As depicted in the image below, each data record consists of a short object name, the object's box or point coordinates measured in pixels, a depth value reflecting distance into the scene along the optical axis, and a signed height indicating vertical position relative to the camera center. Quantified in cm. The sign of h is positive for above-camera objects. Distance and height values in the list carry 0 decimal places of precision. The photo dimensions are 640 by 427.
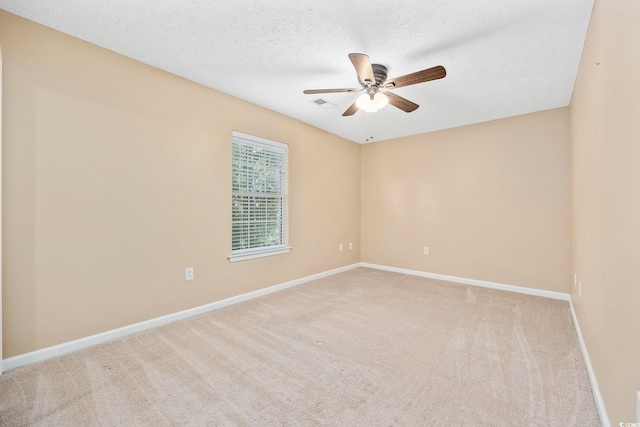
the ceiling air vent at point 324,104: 328 +133
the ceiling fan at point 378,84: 197 +105
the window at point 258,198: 336 +17
